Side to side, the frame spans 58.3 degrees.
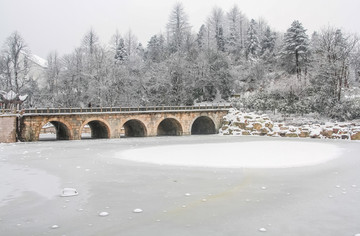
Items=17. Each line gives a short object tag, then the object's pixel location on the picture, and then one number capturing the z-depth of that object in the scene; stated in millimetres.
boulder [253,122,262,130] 40688
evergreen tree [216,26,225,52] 70969
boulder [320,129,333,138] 35594
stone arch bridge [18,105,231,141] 33312
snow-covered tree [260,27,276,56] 68750
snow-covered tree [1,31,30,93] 47312
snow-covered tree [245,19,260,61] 66438
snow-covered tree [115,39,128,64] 67750
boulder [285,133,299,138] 37594
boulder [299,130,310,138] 36906
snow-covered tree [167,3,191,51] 67125
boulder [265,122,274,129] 40241
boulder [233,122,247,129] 41959
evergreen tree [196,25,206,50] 72750
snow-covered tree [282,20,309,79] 53125
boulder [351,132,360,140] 33781
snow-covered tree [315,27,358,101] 40438
